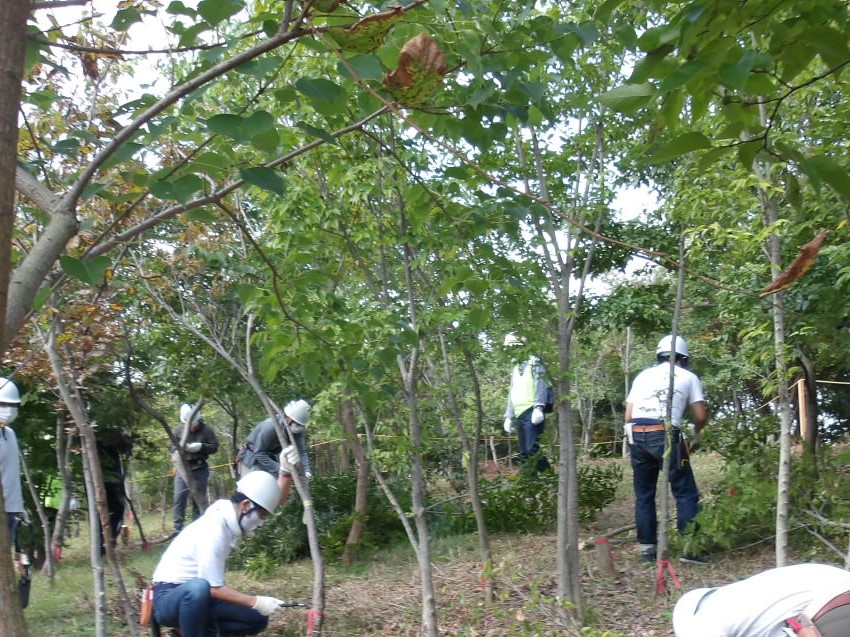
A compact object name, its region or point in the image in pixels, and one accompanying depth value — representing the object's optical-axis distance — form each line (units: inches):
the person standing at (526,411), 331.0
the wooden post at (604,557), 238.5
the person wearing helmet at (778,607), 100.0
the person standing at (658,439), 245.0
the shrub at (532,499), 304.3
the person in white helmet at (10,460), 225.5
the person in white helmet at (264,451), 303.7
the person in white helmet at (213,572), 196.9
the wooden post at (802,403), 364.9
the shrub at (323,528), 323.3
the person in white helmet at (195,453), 372.2
